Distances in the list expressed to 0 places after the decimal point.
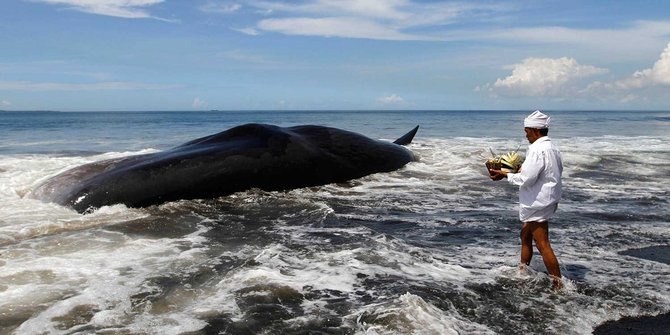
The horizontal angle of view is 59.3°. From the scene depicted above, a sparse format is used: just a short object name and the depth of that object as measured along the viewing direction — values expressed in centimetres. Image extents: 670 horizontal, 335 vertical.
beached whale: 1023
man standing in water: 592
